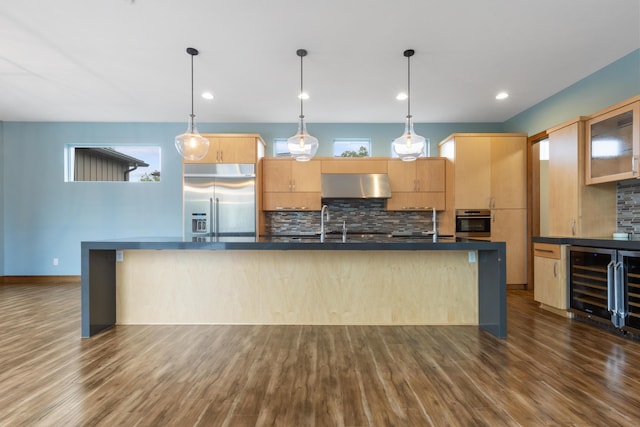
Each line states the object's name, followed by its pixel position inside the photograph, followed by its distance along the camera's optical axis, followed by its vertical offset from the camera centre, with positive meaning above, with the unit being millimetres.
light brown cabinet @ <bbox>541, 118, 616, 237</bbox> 3324 +183
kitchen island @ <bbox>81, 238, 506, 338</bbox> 2906 -699
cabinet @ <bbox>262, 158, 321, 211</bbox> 5094 +498
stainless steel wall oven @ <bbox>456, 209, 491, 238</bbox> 4785 -148
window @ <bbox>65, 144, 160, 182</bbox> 5434 +944
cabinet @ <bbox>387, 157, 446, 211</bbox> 5094 +528
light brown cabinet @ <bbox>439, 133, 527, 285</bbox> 4695 +480
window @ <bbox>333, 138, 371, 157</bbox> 5492 +1232
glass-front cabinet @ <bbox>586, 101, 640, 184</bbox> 2828 +706
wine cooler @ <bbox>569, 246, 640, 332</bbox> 2641 -688
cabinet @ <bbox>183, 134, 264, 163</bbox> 4801 +1045
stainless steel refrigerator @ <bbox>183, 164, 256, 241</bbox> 4766 +234
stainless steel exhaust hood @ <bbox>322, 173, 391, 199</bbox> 4984 +470
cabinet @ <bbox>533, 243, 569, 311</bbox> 3299 -713
